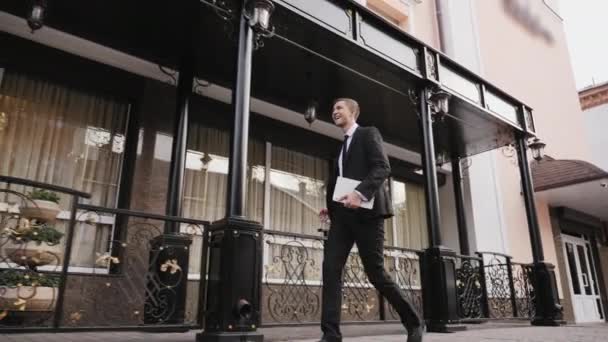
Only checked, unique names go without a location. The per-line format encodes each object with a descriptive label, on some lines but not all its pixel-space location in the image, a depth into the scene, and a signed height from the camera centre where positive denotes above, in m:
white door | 11.95 +0.50
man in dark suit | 3.16 +0.45
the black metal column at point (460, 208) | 9.19 +1.86
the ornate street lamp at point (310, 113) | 6.84 +2.78
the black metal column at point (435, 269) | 5.60 +0.37
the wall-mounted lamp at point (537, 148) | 8.45 +2.80
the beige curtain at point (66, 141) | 5.67 +2.06
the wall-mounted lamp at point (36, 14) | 4.50 +2.82
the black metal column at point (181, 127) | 5.60 +2.23
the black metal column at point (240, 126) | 3.95 +1.56
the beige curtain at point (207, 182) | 6.95 +1.86
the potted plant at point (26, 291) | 4.35 +0.07
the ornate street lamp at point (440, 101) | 6.35 +2.77
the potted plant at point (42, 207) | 4.73 +0.95
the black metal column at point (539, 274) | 7.39 +0.40
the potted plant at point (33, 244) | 4.52 +0.55
